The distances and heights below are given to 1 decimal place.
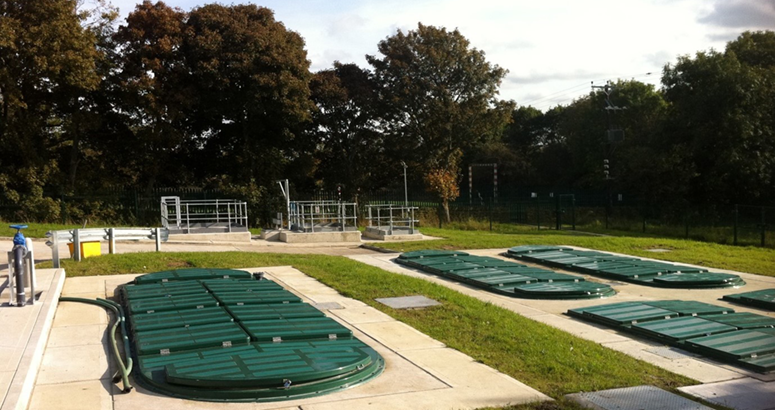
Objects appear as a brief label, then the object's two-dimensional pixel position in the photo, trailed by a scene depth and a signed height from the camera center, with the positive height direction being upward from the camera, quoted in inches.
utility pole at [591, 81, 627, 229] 1531.7 +125.7
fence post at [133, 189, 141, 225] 1067.9 -1.7
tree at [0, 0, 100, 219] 944.3 +189.5
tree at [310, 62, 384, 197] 1268.5 +136.5
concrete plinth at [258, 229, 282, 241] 899.4 -38.5
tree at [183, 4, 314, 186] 1102.4 +194.6
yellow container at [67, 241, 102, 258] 575.4 -30.8
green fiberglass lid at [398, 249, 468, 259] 672.4 -53.3
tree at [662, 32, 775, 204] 1343.5 +143.6
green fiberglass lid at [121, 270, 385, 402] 244.7 -59.6
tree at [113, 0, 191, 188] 1072.8 +212.0
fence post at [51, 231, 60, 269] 506.0 -27.5
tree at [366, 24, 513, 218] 1293.1 +196.9
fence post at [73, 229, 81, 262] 552.4 -26.8
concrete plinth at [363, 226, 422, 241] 912.3 -44.6
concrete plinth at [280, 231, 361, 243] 878.4 -42.0
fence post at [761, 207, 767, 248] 935.7 -57.7
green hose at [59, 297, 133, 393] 253.4 -56.3
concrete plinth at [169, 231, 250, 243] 829.8 -35.5
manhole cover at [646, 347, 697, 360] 314.6 -74.5
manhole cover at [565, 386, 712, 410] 237.6 -73.1
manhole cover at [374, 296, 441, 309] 416.9 -62.6
